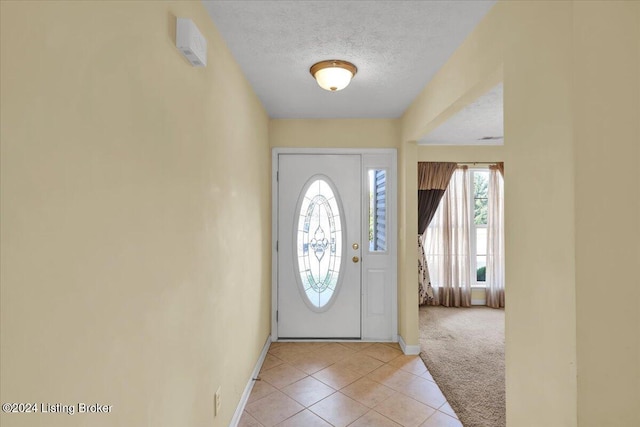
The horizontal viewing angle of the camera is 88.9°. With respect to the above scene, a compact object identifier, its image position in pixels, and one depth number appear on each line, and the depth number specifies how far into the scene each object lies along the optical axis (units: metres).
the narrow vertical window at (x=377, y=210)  3.79
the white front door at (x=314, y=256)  3.78
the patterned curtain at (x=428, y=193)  5.14
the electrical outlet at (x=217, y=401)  1.86
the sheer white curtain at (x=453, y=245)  5.22
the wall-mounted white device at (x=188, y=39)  1.34
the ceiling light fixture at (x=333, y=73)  2.29
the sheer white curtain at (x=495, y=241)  5.19
